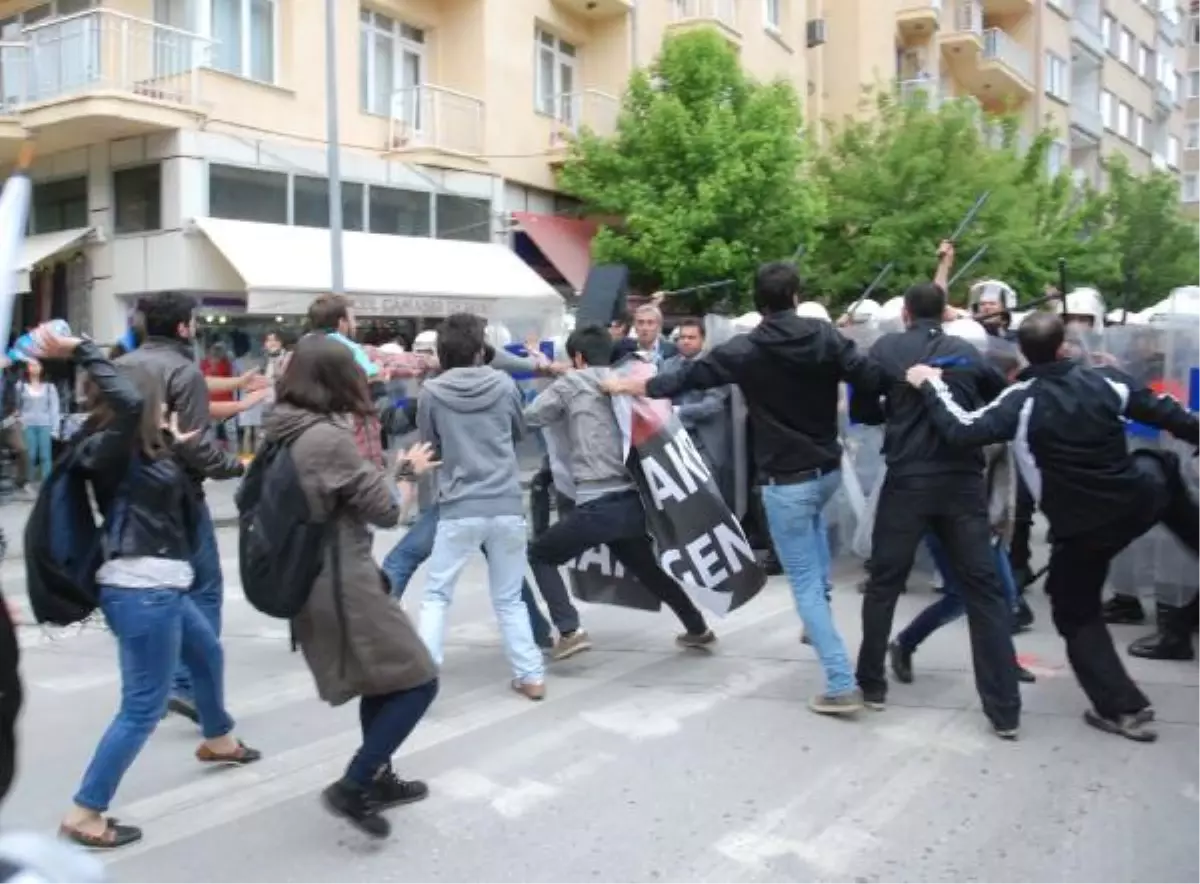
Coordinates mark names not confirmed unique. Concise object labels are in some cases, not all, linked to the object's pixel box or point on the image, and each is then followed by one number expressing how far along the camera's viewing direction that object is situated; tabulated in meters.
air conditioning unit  29.61
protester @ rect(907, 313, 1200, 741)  4.91
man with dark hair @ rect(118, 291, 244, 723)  4.89
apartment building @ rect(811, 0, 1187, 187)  31.50
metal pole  15.69
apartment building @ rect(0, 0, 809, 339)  16.48
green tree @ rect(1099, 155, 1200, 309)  28.89
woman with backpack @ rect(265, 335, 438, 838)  3.91
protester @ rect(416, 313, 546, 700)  5.44
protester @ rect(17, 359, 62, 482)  14.48
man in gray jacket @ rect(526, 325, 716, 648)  6.09
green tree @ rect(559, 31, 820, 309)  20.56
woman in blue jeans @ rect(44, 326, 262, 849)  4.00
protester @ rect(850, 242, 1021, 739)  5.02
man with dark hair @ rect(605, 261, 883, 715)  5.23
